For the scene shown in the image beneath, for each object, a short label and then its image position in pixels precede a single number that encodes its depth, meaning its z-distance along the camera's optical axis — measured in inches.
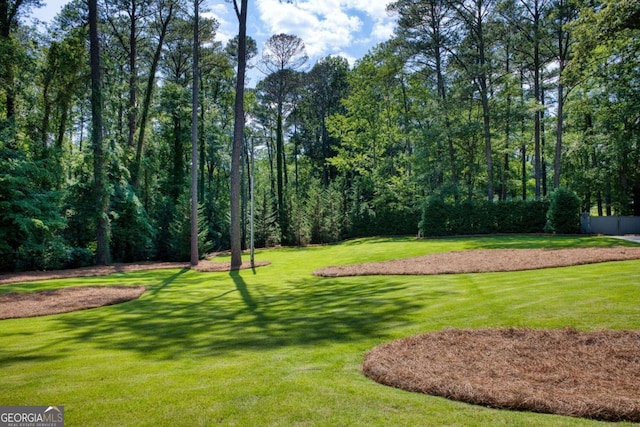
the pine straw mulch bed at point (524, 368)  128.5
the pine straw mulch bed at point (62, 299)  353.4
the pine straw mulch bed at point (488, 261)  438.9
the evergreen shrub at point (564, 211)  848.9
